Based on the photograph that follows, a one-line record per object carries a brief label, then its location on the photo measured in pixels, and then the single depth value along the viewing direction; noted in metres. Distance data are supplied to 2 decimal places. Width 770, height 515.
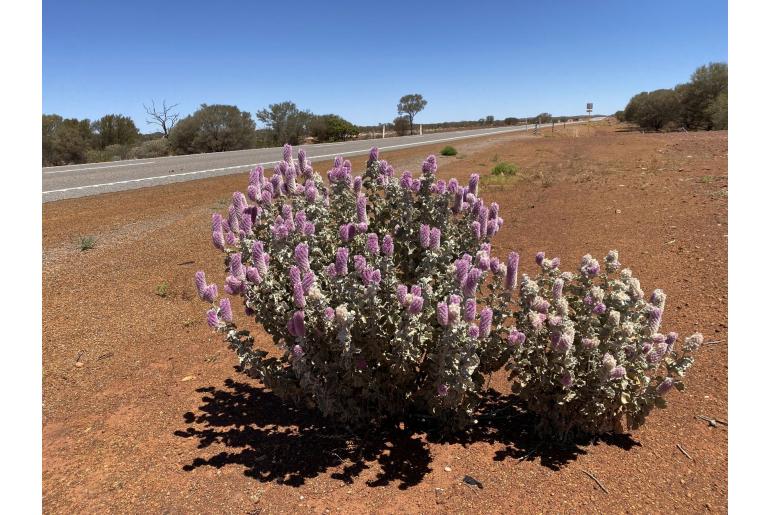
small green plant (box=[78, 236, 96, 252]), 6.49
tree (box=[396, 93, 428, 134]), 73.38
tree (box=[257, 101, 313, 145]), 41.94
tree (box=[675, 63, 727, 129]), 37.34
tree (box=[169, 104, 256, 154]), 31.06
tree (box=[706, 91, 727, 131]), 30.78
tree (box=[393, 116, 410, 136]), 62.22
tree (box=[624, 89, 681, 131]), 41.69
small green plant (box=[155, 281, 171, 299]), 4.84
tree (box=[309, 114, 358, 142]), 41.94
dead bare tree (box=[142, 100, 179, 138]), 34.92
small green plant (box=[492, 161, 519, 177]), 12.77
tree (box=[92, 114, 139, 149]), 32.84
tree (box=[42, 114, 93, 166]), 27.14
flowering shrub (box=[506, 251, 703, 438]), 2.24
